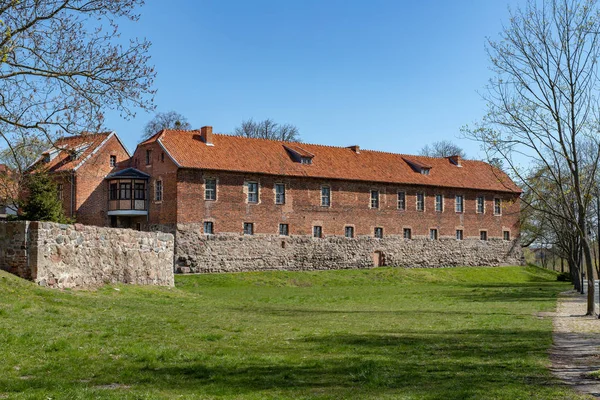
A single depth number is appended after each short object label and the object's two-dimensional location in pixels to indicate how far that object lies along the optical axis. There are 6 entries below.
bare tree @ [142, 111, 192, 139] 65.94
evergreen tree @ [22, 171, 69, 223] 38.94
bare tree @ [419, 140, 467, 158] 84.00
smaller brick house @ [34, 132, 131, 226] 45.03
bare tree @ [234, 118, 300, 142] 70.12
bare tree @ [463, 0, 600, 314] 19.56
